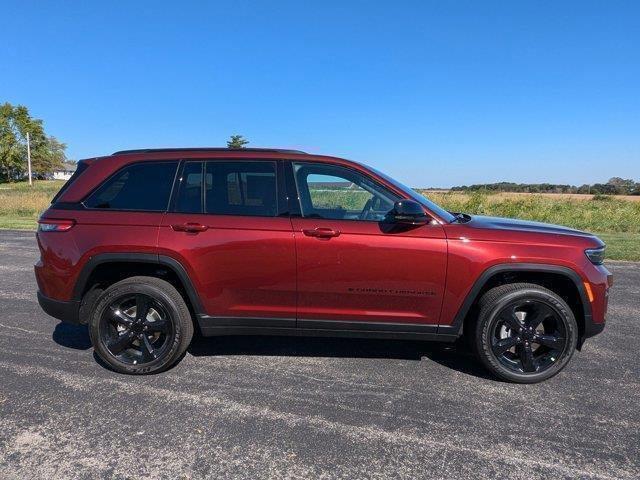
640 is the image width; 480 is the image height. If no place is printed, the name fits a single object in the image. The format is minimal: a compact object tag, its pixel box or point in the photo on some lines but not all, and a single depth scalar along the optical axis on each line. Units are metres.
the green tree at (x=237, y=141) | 70.94
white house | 107.46
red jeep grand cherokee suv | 3.53
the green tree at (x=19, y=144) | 73.00
